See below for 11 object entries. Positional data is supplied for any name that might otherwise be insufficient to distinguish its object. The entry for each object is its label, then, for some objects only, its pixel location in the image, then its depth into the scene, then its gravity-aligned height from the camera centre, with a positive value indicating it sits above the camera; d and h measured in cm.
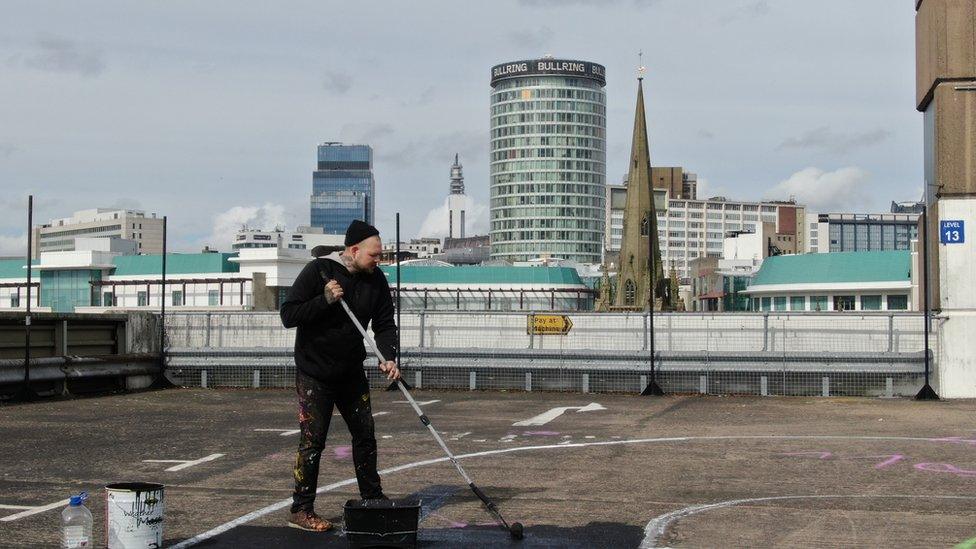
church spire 14275 +910
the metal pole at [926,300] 2277 +0
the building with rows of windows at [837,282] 12875 +207
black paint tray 716 -140
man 862 -41
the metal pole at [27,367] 2042 -124
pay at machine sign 2611 -57
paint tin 732 -138
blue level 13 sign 2270 +135
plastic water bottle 694 -139
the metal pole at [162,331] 2580 -75
